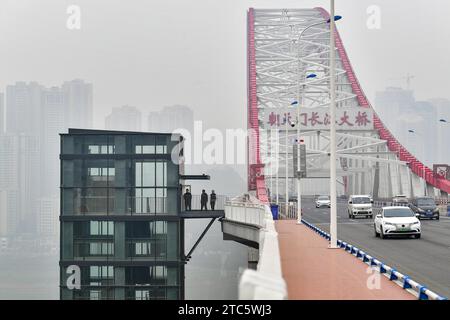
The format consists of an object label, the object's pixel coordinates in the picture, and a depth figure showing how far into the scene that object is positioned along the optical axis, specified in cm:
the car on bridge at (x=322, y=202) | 8925
